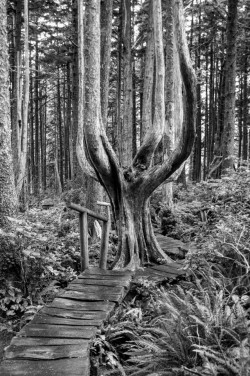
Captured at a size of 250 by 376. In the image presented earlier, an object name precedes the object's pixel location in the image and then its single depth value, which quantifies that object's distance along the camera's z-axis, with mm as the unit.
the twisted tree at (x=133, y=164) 6969
